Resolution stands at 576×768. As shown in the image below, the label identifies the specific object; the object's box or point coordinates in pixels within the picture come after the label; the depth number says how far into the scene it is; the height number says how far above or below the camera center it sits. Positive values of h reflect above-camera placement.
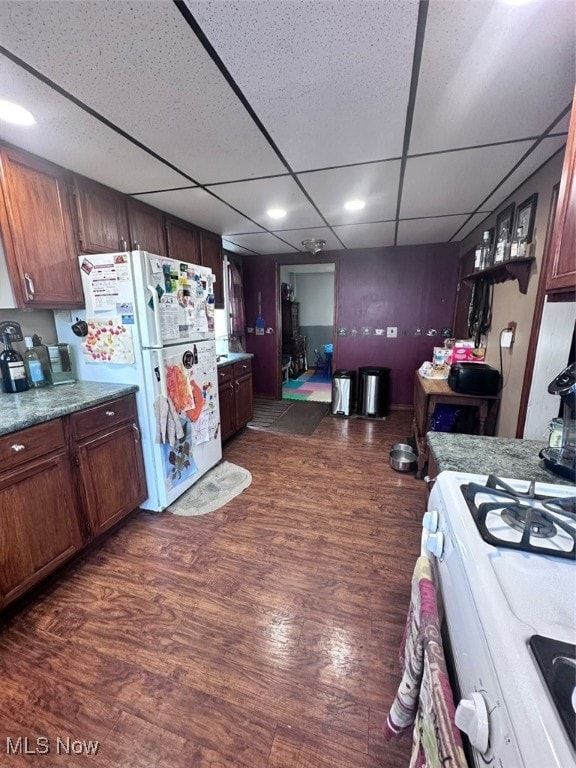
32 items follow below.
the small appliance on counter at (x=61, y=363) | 2.09 -0.28
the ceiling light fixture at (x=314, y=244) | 3.63 +0.85
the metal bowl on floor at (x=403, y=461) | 2.79 -1.25
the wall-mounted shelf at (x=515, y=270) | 1.91 +0.29
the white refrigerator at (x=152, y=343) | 1.99 -0.15
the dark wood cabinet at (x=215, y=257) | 3.28 +0.66
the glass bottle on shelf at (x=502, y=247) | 2.16 +0.48
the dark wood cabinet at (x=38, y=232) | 1.69 +0.50
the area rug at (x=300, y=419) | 3.80 -1.30
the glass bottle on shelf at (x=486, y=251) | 2.66 +0.54
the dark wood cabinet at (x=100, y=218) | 2.05 +0.70
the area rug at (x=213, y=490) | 2.32 -1.34
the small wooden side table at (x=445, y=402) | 2.35 -0.66
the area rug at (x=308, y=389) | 5.18 -1.25
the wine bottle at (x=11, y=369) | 1.83 -0.27
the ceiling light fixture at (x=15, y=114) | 1.36 +0.90
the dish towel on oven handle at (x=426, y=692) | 0.52 -0.70
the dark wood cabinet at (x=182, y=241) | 2.80 +0.72
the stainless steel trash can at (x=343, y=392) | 4.25 -0.98
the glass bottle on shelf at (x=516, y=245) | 1.99 +0.44
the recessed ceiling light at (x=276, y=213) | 2.65 +0.89
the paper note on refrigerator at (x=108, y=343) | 2.03 -0.14
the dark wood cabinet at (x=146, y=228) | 2.44 +0.73
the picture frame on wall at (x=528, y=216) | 1.92 +0.61
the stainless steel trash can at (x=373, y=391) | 4.14 -0.96
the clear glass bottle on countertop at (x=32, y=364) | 1.98 -0.27
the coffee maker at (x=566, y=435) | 1.06 -0.41
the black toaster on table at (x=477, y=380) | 2.28 -0.46
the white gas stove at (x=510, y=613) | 0.40 -0.50
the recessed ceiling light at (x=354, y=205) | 2.47 +0.89
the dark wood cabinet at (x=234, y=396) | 3.22 -0.83
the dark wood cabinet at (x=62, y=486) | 1.43 -0.87
